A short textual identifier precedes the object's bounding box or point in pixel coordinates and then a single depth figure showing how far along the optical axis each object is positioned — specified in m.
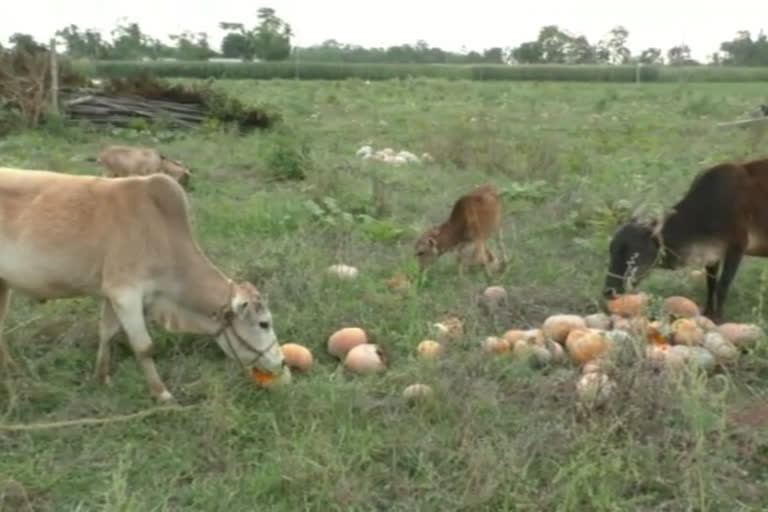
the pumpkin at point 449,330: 6.04
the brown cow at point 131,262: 5.47
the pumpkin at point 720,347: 5.83
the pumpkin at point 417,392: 5.21
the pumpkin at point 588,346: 5.59
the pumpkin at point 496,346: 5.89
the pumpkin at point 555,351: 5.79
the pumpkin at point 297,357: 5.90
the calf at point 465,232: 8.40
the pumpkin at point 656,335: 5.61
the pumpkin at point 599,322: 6.22
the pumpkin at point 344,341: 6.13
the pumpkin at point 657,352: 4.94
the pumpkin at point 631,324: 5.15
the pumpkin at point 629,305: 6.17
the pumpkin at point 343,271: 7.41
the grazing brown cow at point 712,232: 7.28
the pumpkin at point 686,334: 5.83
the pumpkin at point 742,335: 6.10
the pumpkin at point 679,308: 6.56
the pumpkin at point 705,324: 6.17
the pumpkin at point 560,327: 6.09
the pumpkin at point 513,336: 6.05
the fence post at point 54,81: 17.77
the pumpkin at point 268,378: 5.50
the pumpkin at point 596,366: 4.89
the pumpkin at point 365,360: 5.83
